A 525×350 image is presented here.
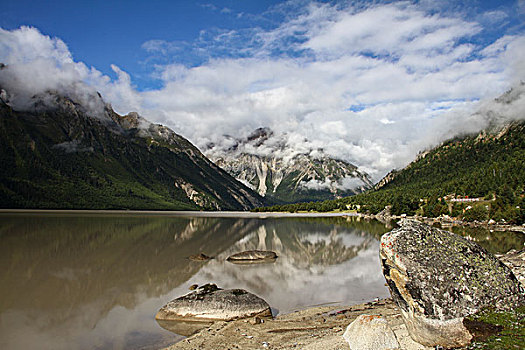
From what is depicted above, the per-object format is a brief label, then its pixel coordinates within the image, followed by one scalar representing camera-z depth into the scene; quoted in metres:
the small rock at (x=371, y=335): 12.29
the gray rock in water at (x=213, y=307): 21.03
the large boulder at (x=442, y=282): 11.39
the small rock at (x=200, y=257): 42.87
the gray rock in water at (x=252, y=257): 42.62
